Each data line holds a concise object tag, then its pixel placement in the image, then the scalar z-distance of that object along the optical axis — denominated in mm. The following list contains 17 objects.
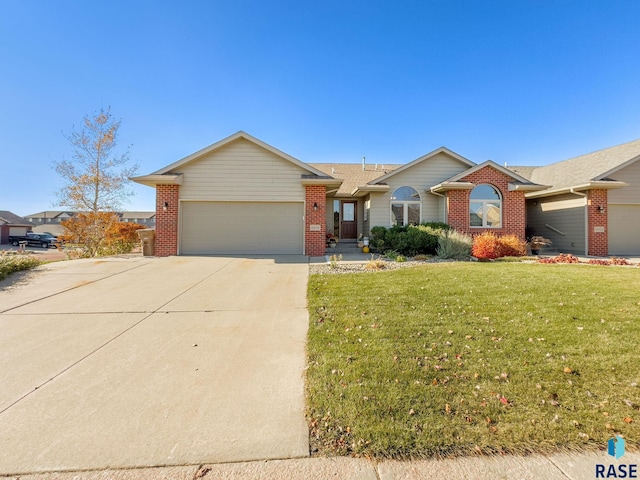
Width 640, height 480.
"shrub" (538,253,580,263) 9812
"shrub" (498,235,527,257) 11398
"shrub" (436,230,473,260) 10775
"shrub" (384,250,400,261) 10621
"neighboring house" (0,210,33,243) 40344
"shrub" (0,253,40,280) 7451
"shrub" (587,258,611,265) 9502
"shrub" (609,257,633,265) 9609
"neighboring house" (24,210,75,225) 65744
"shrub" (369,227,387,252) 12484
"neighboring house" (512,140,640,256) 12617
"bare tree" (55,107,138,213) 14711
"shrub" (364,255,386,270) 8609
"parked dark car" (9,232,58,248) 33166
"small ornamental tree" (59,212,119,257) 14633
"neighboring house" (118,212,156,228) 68000
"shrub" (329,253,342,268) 8797
